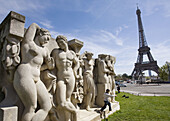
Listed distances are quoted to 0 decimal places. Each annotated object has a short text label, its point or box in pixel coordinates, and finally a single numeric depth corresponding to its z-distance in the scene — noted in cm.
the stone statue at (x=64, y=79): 402
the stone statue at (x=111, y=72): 781
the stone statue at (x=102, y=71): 704
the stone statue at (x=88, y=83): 618
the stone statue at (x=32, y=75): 294
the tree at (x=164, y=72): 3927
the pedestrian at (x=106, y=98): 604
